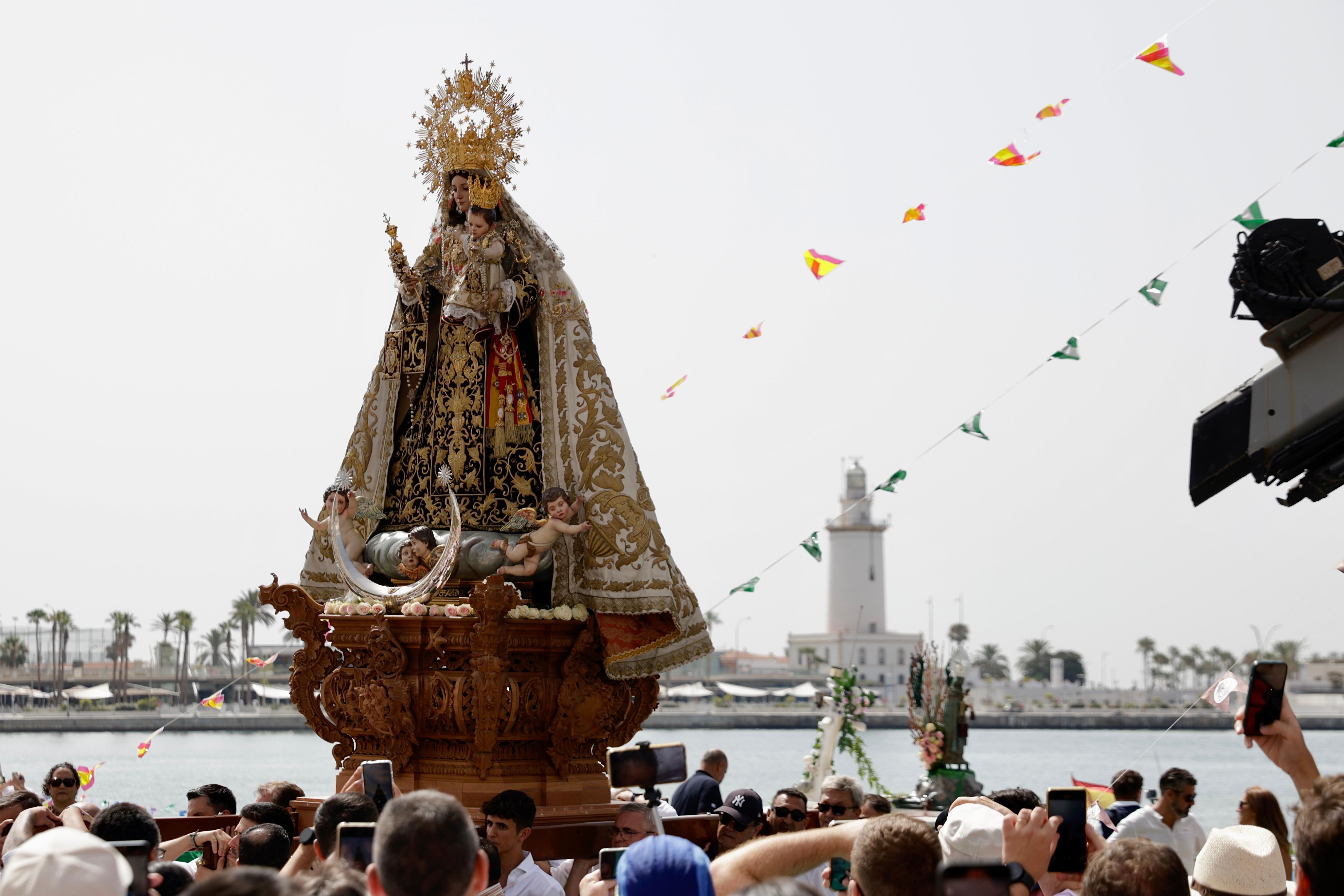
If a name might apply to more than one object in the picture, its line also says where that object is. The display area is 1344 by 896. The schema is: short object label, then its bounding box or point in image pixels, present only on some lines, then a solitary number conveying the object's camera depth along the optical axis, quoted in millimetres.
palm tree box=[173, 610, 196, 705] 58859
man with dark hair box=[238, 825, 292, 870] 5441
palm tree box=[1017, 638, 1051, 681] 130750
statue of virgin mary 9820
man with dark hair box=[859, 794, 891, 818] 7848
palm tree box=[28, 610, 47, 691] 82250
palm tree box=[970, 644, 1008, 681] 131875
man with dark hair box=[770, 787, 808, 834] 7980
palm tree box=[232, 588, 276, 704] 79125
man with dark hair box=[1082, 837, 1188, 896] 3668
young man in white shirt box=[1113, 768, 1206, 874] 8555
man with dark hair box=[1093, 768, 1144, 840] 9164
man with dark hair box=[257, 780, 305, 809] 8750
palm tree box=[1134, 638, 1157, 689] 125375
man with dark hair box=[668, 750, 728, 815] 9336
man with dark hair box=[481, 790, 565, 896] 6746
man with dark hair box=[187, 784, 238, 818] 8703
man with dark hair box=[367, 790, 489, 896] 3580
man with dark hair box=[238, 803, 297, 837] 7457
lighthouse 116000
